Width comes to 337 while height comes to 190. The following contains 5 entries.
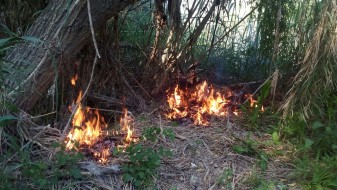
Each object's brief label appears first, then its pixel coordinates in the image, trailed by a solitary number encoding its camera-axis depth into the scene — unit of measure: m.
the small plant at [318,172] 2.52
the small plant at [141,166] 2.50
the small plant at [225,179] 2.62
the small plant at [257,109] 3.28
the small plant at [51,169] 2.33
